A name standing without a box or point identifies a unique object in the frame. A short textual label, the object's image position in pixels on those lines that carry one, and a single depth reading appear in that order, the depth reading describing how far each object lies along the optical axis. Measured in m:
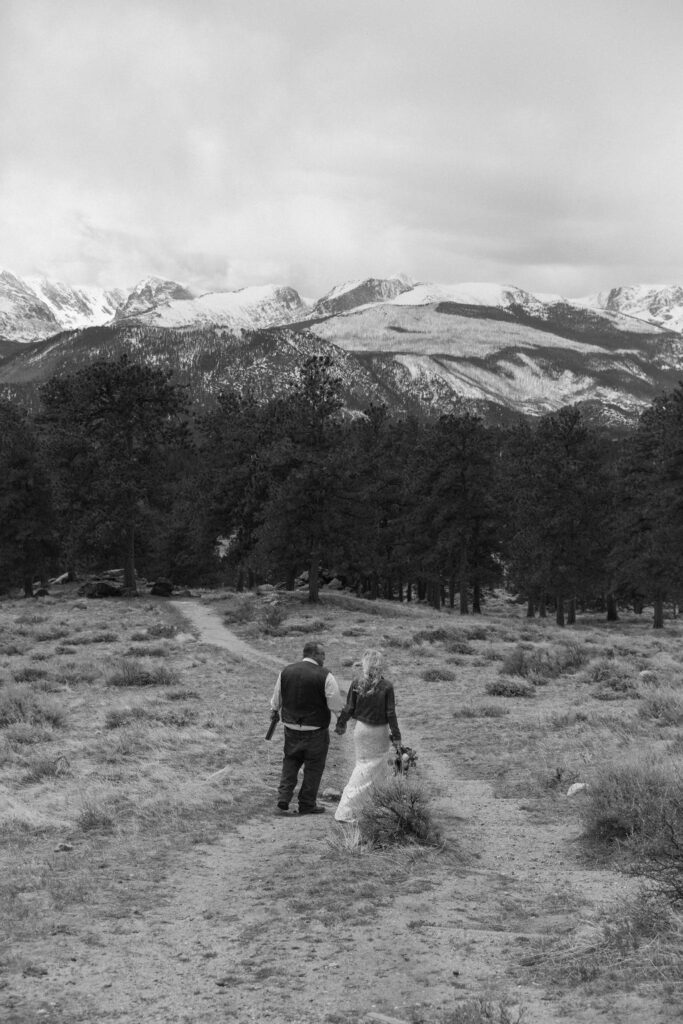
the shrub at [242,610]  38.94
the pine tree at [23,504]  52.28
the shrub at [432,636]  32.14
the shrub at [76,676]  21.78
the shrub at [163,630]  32.85
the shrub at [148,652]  27.55
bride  10.21
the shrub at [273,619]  35.44
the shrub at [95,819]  10.12
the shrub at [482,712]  17.91
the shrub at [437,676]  23.45
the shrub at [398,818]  9.12
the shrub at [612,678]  19.42
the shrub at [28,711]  16.00
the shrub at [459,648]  29.37
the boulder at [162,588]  50.38
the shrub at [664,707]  15.06
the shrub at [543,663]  23.22
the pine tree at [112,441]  46.28
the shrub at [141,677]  21.27
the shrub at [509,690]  20.48
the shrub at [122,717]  16.05
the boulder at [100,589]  47.69
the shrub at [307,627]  35.75
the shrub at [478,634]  34.50
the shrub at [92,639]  30.56
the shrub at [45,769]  12.27
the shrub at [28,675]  21.98
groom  11.10
